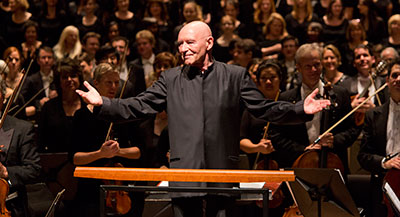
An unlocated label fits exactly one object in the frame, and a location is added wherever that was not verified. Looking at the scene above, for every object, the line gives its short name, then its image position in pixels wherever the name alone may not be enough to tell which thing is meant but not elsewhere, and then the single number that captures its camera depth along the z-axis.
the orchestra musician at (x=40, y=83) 12.00
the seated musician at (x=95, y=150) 8.59
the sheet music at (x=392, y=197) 5.01
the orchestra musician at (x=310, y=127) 9.08
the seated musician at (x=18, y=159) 7.33
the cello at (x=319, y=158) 8.66
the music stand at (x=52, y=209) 6.62
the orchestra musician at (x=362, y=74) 11.43
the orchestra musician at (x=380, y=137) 8.59
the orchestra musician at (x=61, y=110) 9.45
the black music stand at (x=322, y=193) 7.61
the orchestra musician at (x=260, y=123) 8.95
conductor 5.94
